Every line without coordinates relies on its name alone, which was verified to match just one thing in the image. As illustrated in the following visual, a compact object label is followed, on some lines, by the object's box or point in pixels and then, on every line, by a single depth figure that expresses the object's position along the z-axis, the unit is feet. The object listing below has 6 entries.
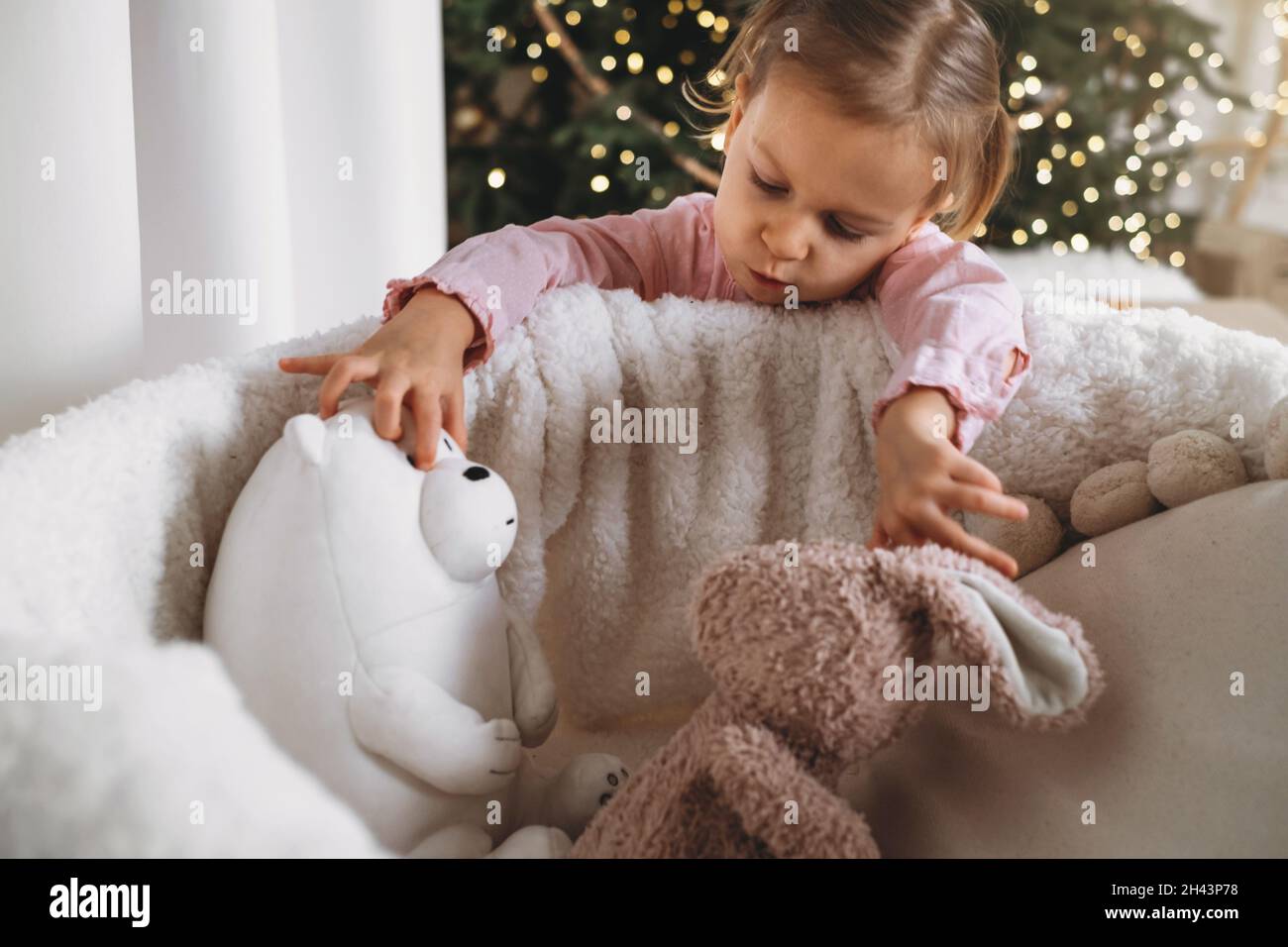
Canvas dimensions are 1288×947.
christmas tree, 7.31
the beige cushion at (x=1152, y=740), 1.97
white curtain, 2.67
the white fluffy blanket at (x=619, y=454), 2.13
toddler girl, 2.29
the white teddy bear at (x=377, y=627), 2.04
